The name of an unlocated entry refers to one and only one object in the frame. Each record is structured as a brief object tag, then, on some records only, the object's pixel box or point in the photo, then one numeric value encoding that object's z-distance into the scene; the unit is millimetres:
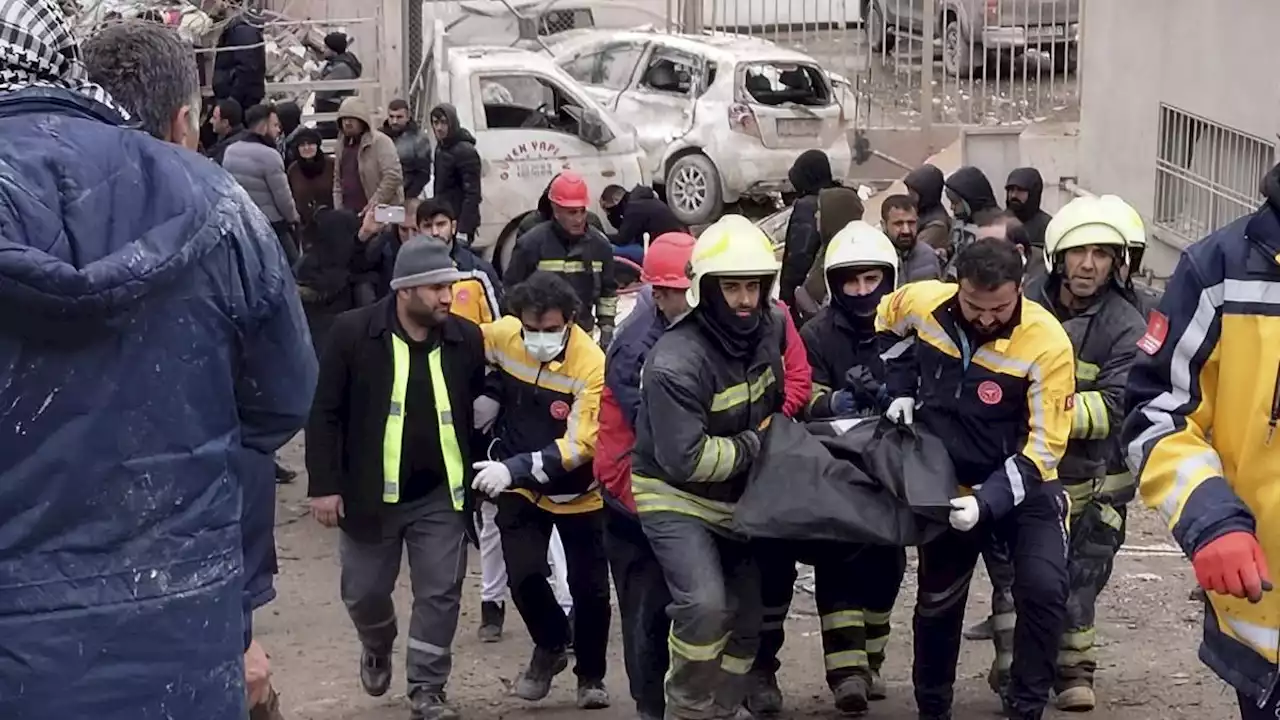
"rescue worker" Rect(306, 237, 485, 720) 6566
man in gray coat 11969
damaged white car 18953
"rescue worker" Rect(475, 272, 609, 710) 6879
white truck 16859
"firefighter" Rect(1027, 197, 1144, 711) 6637
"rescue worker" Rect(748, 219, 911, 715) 6770
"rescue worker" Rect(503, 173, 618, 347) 10188
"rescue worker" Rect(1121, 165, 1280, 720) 3711
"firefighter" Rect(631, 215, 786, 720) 5977
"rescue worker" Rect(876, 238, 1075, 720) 6078
